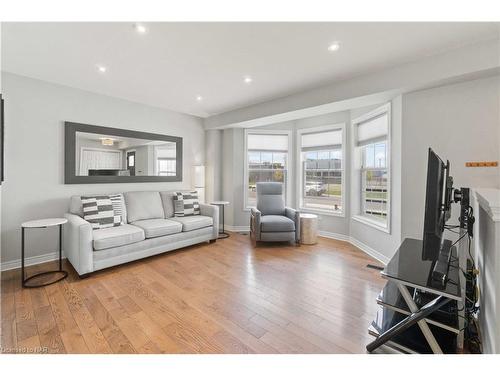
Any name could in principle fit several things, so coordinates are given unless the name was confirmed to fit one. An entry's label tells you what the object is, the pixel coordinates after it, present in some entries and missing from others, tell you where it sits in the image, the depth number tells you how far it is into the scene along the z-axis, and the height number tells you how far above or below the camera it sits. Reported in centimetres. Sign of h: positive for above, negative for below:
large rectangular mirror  326 +50
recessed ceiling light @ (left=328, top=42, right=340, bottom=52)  216 +140
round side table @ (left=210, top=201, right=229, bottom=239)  438 -100
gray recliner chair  378 -58
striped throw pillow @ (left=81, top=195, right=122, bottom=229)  296 -38
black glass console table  134 -82
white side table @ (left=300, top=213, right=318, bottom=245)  390 -78
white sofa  258 -66
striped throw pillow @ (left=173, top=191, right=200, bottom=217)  394 -34
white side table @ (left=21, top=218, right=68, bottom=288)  238 -95
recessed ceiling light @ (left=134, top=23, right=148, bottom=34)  191 +139
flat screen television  131 -15
